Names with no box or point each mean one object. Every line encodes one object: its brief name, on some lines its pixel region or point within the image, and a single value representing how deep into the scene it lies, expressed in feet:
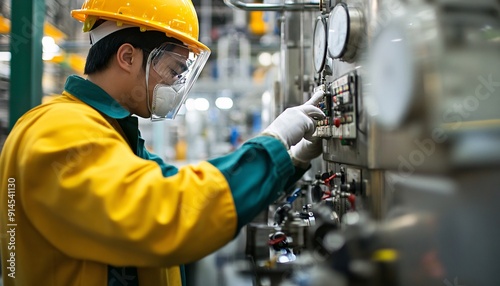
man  2.63
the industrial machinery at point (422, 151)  2.25
